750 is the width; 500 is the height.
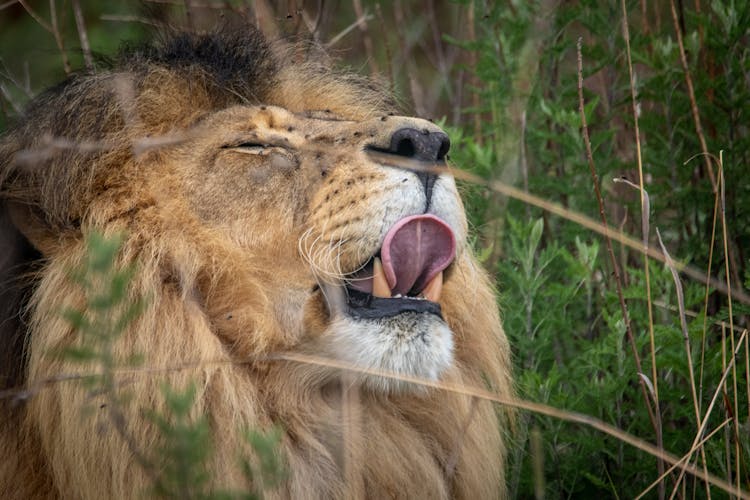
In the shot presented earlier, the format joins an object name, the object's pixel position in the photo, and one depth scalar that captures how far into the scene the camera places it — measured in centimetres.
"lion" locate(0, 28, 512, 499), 566
